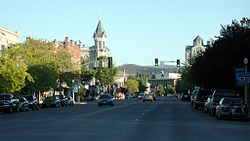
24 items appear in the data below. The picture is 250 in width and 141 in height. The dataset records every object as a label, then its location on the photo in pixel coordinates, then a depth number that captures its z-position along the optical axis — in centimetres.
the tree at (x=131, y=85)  18225
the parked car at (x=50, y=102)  5750
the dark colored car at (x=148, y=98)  8595
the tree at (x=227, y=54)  3944
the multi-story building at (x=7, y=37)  6084
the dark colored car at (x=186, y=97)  9588
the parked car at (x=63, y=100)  6253
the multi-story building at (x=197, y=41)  19685
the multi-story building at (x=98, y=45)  14902
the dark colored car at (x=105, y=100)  5662
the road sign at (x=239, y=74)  3309
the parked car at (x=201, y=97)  4653
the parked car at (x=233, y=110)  2798
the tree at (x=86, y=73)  10712
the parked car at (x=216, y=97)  3362
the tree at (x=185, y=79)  10386
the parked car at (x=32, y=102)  4922
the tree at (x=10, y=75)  4676
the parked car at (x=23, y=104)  4584
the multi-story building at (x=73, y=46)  9576
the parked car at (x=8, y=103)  4128
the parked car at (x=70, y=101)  6499
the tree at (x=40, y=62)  5816
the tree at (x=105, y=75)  12475
